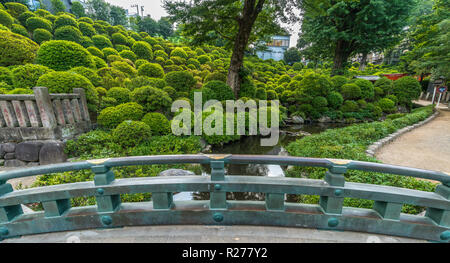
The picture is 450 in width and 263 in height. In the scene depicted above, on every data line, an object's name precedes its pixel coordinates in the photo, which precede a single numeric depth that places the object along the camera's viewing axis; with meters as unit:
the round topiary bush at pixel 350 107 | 11.09
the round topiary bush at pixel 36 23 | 9.41
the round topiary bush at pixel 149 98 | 5.73
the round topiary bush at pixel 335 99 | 10.95
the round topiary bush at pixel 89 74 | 5.52
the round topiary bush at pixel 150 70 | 8.76
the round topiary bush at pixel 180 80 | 7.96
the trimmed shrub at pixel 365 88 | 11.57
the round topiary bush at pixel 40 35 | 8.88
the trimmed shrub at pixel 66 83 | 4.53
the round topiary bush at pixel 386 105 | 11.56
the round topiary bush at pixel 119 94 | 5.79
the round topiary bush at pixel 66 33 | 9.48
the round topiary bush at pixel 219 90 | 8.02
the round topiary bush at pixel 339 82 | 11.84
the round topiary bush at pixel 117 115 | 5.11
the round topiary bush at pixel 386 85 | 12.41
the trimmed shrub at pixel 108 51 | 10.25
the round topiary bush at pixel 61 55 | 5.51
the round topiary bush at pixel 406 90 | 12.18
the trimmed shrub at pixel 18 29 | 8.51
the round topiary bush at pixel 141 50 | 12.12
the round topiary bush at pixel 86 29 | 11.65
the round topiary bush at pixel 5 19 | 8.38
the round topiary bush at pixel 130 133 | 4.63
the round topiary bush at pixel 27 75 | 4.77
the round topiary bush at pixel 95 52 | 9.25
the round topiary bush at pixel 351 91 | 11.29
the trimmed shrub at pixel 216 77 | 9.38
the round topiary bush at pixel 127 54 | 11.00
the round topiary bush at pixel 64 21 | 10.35
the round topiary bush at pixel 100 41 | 11.13
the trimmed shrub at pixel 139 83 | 6.70
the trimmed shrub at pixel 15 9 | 10.05
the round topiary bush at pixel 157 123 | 5.39
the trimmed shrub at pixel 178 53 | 13.92
